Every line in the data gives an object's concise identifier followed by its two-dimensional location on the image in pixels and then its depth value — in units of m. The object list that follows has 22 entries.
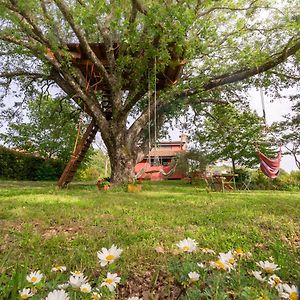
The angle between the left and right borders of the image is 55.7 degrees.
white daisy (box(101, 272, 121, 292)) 1.06
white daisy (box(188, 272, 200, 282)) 1.11
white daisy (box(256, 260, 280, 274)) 1.13
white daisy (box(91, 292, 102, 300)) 1.02
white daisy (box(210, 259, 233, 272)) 1.15
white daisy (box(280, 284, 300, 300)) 0.90
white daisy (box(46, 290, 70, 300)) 0.88
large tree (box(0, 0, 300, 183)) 7.56
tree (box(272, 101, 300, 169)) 17.31
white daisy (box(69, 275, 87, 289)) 1.03
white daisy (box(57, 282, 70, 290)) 1.11
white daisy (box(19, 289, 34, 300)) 0.97
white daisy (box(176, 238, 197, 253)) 1.25
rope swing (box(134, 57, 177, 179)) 9.15
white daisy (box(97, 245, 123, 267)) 1.15
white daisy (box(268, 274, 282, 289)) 1.09
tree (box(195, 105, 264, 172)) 14.55
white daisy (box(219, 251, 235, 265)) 1.21
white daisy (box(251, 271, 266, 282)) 1.09
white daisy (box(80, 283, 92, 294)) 1.05
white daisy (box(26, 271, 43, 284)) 1.14
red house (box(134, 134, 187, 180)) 20.96
